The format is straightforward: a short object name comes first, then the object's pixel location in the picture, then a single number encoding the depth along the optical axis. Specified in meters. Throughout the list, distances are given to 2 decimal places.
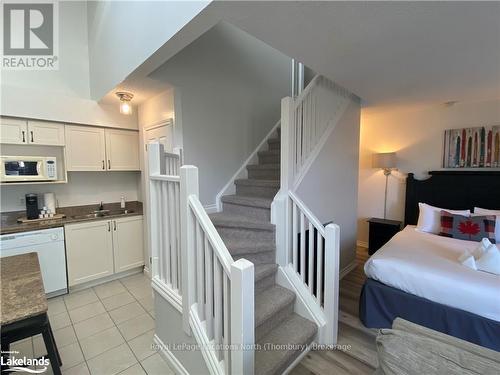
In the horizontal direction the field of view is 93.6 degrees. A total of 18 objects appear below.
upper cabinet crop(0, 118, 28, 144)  2.65
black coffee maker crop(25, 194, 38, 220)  2.90
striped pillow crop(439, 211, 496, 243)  2.71
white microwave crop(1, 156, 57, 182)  2.68
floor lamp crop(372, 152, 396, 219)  3.83
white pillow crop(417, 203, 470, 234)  3.12
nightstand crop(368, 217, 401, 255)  3.78
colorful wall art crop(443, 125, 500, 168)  3.22
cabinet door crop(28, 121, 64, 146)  2.81
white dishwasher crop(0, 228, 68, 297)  2.60
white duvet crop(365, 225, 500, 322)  1.75
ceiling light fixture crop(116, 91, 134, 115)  2.89
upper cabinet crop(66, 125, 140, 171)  3.10
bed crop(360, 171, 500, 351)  1.74
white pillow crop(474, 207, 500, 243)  2.70
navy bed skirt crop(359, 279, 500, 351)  1.74
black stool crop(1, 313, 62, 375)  1.39
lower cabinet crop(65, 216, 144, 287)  3.02
